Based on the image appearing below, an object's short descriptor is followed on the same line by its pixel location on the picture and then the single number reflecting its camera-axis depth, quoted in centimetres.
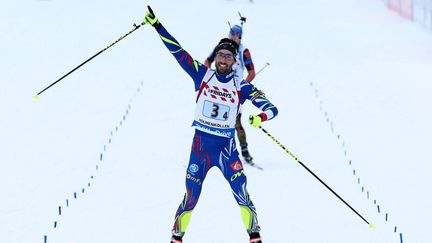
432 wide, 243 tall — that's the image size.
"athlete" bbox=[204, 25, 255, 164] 1942
